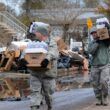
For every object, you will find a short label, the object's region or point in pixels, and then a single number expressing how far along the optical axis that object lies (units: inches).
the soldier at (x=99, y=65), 647.3
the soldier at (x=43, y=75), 538.2
